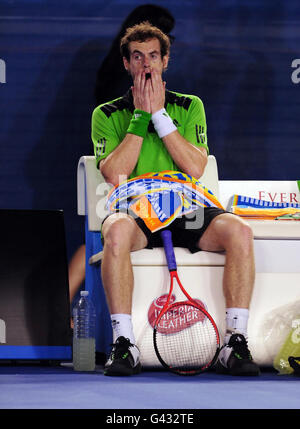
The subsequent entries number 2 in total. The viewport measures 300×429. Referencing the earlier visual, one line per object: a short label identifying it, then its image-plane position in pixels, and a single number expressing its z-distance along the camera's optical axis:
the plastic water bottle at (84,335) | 5.61
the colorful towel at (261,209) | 6.23
